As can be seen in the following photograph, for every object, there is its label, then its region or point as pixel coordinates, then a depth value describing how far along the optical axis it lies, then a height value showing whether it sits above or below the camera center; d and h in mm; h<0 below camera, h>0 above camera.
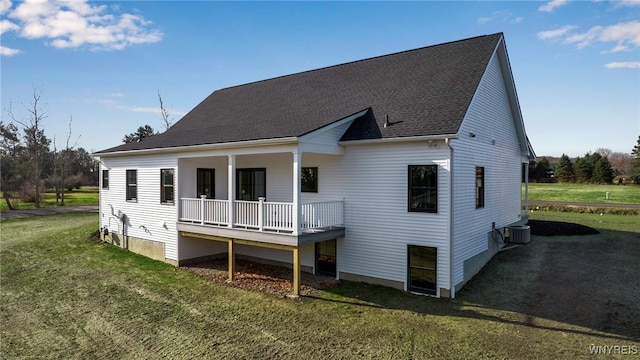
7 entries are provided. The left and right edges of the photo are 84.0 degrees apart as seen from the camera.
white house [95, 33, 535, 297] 10094 +140
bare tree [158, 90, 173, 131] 38844 +7100
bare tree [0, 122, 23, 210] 31839 +1738
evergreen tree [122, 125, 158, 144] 55000 +7331
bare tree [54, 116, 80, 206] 36500 +1813
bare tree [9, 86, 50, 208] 33312 +3229
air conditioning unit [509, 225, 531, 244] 14008 -2228
